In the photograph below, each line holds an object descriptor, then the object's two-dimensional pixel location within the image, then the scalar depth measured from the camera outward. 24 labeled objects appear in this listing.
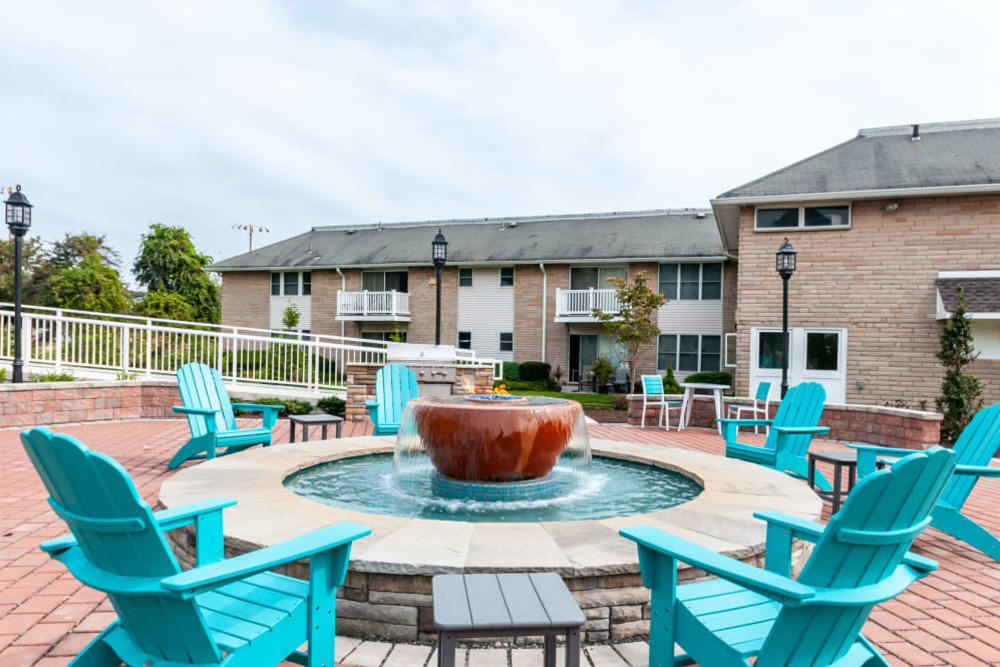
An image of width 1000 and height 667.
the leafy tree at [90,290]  29.81
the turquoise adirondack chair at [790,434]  6.19
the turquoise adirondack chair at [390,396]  7.41
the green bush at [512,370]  23.06
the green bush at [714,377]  20.11
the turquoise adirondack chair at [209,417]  6.37
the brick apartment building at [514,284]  22.73
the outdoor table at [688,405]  11.23
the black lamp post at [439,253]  12.26
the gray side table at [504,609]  1.78
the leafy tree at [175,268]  41.22
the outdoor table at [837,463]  5.30
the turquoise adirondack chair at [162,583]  1.88
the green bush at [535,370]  23.09
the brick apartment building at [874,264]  13.23
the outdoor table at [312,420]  7.36
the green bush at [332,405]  11.73
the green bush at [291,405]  11.43
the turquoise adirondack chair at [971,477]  4.16
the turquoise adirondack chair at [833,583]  1.86
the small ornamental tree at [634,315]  21.00
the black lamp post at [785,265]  11.53
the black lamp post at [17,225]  9.83
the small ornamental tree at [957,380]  11.01
